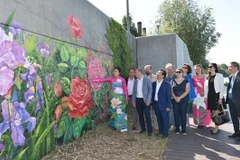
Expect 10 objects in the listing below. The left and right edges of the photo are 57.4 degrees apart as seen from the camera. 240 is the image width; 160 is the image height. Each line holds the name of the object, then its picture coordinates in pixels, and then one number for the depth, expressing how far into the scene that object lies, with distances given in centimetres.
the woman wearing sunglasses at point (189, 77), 552
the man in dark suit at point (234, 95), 447
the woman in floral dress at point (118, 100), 509
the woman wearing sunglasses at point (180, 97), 498
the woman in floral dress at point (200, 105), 562
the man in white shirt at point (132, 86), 549
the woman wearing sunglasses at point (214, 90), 491
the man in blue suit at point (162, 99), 471
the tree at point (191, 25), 2120
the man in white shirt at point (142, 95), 480
